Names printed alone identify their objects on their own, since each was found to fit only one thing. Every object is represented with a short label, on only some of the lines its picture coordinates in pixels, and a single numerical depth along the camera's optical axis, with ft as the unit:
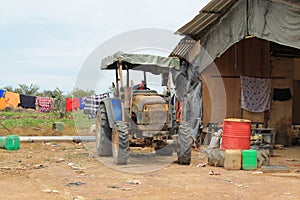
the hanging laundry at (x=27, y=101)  105.09
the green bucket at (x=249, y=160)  29.35
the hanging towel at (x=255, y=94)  46.34
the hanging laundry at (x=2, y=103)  100.50
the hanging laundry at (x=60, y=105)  92.89
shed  43.21
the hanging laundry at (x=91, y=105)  85.10
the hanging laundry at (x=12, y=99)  101.60
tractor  29.91
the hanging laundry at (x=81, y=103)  100.99
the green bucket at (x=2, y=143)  40.28
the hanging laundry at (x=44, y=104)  107.04
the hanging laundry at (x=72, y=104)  98.43
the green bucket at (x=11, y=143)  39.45
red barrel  31.27
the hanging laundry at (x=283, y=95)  48.14
